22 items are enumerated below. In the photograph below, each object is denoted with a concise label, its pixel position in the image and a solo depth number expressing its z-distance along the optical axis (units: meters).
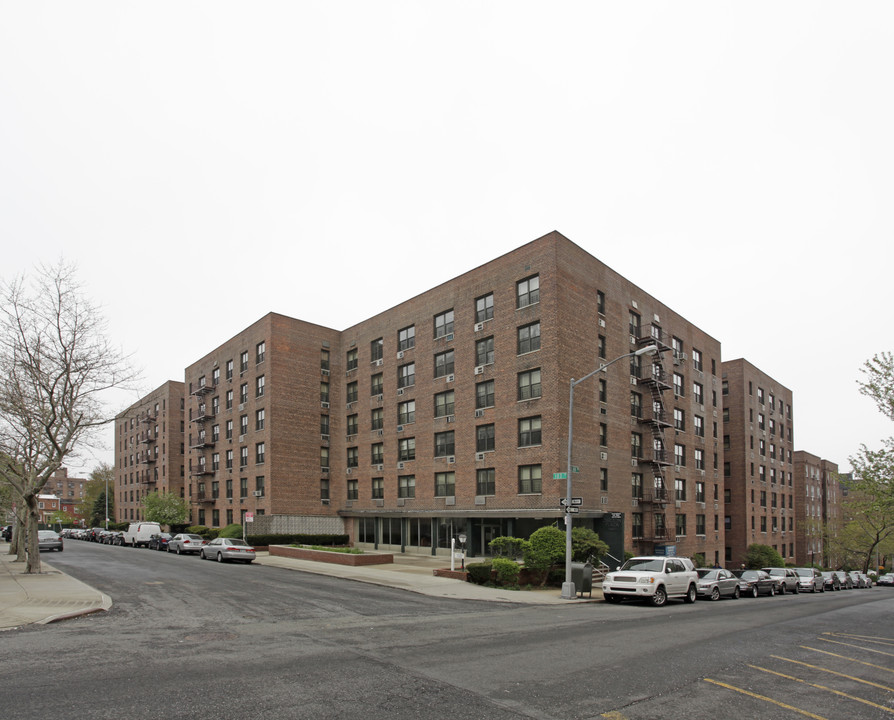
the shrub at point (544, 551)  26.19
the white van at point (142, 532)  53.84
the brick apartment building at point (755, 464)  58.87
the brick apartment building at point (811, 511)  74.88
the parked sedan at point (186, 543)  44.12
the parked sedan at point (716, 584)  26.41
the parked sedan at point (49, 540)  45.44
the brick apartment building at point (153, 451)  76.25
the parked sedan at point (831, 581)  44.47
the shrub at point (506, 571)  25.55
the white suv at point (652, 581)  22.03
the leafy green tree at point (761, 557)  54.62
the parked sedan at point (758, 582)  32.06
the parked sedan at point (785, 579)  36.22
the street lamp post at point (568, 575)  23.12
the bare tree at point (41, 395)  25.52
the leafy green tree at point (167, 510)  60.22
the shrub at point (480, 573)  26.23
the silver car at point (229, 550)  37.47
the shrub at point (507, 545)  28.11
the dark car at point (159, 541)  49.34
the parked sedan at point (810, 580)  40.81
